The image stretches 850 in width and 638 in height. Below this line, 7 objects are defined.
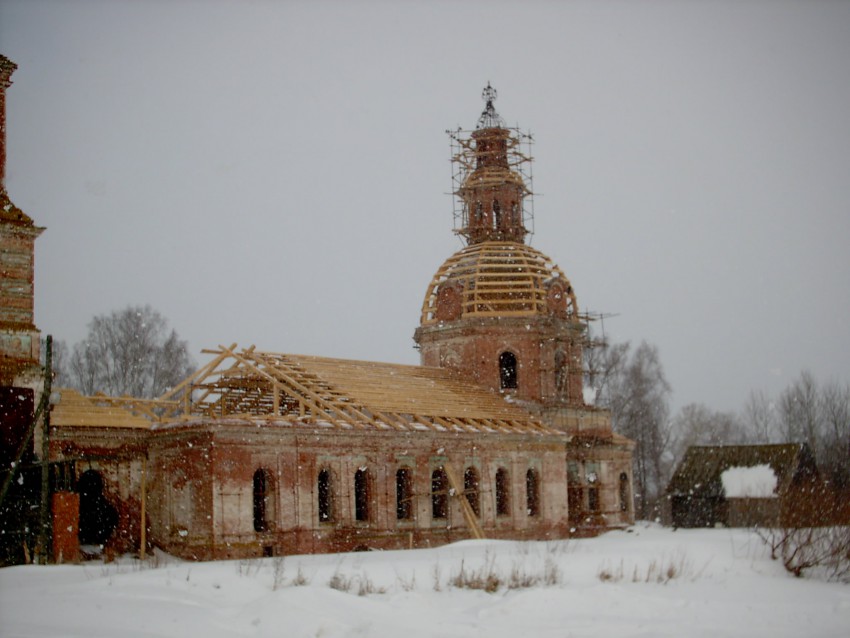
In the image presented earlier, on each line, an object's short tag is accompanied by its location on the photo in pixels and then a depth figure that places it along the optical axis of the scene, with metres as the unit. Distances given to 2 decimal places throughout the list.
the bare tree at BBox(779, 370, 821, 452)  62.44
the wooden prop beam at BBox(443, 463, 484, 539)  31.80
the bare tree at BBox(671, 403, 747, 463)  72.38
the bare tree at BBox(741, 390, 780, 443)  70.00
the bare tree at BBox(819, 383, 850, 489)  51.55
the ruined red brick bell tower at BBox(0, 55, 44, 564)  24.16
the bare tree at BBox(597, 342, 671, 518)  56.91
